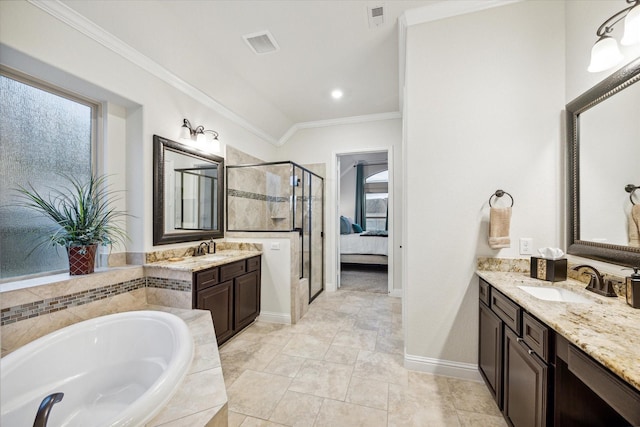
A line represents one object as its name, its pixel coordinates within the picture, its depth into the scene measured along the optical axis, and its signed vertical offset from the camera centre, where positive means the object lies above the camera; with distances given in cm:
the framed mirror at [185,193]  232 +22
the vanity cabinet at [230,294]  214 -75
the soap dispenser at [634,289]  114 -33
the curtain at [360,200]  704 +39
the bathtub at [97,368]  110 -79
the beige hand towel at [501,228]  179 -9
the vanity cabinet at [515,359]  108 -74
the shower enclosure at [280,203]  335 +15
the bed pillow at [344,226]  580 -27
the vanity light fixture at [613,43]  114 +83
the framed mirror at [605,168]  129 +27
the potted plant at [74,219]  173 -4
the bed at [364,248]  509 -69
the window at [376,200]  711 +40
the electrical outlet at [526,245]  183 -22
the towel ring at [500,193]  185 +15
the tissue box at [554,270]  157 -34
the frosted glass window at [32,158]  161 +38
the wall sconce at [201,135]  261 +85
